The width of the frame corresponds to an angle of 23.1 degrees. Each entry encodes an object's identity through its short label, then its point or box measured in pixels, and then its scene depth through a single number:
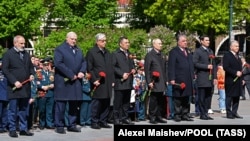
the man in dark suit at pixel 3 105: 12.55
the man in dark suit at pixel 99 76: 13.15
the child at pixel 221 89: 17.53
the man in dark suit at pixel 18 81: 11.82
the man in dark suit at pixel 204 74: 14.89
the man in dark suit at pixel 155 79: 13.98
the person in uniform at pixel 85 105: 13.73
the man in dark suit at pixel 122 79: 13.52
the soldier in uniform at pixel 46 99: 13.27
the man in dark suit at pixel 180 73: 14.33
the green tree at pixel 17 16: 44.50
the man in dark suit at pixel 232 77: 14.96
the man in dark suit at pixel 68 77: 12.32
